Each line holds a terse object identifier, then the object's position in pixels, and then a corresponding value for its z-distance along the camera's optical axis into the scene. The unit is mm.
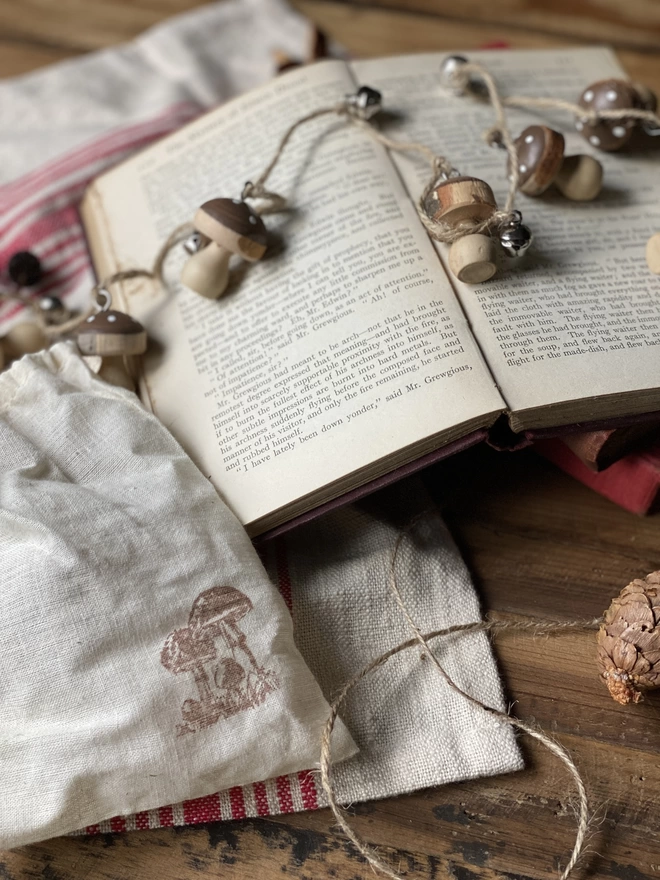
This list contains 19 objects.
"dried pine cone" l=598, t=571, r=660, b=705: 355
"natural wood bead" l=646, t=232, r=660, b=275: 415
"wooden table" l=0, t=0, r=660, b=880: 355
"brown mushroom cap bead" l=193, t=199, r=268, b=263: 424
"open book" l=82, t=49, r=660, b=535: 382
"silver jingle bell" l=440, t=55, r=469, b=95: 472
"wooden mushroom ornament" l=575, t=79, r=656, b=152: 452
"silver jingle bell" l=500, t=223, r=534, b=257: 403
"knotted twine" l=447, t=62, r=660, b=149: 446
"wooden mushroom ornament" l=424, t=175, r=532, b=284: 398
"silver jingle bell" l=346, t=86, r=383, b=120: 449
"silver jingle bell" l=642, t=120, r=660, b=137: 461
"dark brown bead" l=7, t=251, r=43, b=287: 505
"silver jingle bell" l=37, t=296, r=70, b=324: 487
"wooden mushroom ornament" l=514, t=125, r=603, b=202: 425
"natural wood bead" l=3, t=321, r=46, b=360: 464
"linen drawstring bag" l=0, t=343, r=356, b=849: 346
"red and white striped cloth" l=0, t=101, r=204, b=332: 518
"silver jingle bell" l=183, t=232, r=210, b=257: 438
